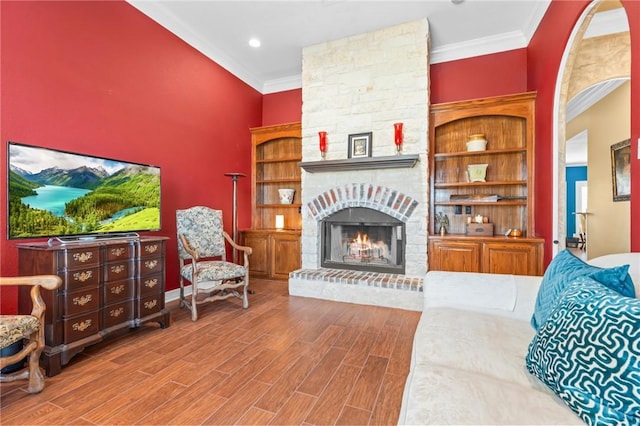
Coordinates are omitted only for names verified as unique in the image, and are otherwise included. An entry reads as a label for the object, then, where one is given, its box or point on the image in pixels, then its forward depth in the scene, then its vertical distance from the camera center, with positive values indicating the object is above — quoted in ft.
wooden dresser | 5.96 -1.79
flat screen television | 6.52 +0.52
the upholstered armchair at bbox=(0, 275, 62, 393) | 5.00 -2.06
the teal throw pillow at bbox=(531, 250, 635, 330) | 3.24 -0.83
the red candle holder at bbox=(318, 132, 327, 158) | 12.10 +3.08
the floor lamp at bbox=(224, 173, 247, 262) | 13.24 +0.14
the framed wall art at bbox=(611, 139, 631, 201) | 11.37 +1.78
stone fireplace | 10.94 +2.06
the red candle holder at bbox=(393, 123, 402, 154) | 10.85 +3.02
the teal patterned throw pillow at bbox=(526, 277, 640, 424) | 2.31 -1.30
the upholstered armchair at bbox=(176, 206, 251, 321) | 9.01 -1.31
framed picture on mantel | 11.55 +2.81
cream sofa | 2.67 -1.84
